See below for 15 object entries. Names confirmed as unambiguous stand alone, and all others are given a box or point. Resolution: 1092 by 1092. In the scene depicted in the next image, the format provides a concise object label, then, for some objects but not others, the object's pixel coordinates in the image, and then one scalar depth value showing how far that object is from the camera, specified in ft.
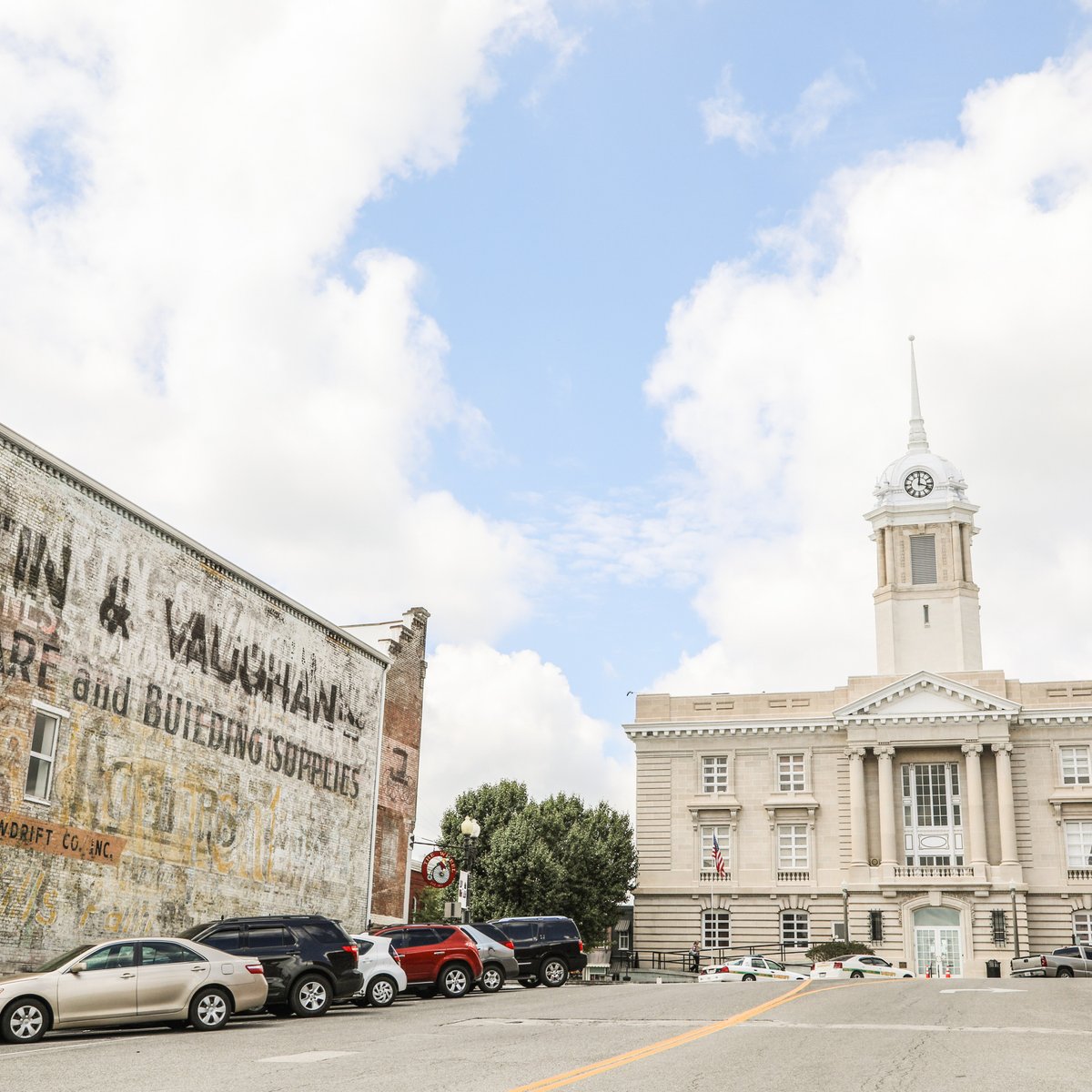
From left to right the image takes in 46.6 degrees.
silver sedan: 55.21
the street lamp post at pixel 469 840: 105.70
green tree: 179.42
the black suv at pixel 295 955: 68.74
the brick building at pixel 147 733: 79.71
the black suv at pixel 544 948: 102.53
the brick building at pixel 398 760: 127.75
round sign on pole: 109.40
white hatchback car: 78.38
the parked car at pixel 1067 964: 145.89
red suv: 85.92
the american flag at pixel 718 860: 193.88
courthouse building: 189.47
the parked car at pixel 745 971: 146.92
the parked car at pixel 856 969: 156.04
